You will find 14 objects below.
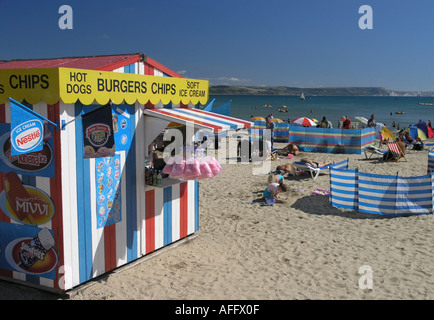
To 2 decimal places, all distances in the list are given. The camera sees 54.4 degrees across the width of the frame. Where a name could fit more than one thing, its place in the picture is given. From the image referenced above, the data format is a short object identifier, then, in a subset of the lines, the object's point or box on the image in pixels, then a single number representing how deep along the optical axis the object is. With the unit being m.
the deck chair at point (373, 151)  16.19
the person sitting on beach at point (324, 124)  20.72
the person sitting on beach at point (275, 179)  10.35
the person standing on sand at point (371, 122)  20.93
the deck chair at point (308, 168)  12.53
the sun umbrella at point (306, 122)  21.03
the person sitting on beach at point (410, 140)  19.36
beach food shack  4.97
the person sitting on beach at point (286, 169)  12.84
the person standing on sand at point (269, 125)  19.55
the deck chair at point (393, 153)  15.56
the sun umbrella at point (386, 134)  18.55
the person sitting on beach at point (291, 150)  17.36
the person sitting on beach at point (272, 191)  9.90
